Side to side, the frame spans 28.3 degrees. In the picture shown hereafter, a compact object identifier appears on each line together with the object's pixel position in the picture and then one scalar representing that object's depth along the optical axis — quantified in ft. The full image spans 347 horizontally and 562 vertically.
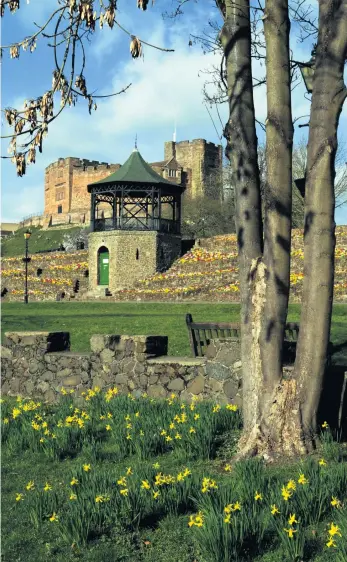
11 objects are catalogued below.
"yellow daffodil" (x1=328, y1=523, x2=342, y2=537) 13.47
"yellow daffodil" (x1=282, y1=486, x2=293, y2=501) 15.28
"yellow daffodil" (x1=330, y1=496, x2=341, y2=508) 15.25
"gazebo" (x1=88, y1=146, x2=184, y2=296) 119.75
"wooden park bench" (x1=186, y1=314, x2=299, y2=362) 31.60
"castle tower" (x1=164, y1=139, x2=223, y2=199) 244.01
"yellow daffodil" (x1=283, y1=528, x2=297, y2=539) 13.69
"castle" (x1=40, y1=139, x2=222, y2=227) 244.01
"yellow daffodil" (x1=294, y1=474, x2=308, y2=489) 16.15
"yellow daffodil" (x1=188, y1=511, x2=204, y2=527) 14.31
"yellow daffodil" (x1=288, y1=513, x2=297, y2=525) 14.26
